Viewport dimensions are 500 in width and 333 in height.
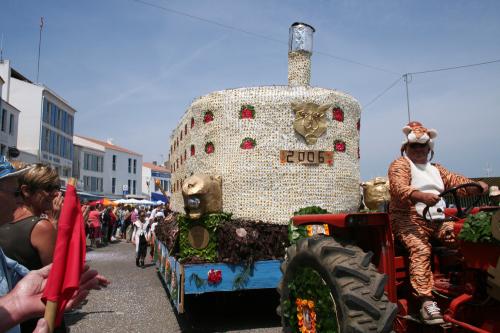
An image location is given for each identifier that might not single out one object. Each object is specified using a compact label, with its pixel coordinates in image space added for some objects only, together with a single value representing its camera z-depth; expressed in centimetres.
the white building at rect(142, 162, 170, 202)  5681
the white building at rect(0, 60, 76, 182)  3016
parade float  381
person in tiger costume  316
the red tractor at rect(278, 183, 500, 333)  276
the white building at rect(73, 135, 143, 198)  4384
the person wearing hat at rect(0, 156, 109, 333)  145
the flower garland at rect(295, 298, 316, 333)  338
